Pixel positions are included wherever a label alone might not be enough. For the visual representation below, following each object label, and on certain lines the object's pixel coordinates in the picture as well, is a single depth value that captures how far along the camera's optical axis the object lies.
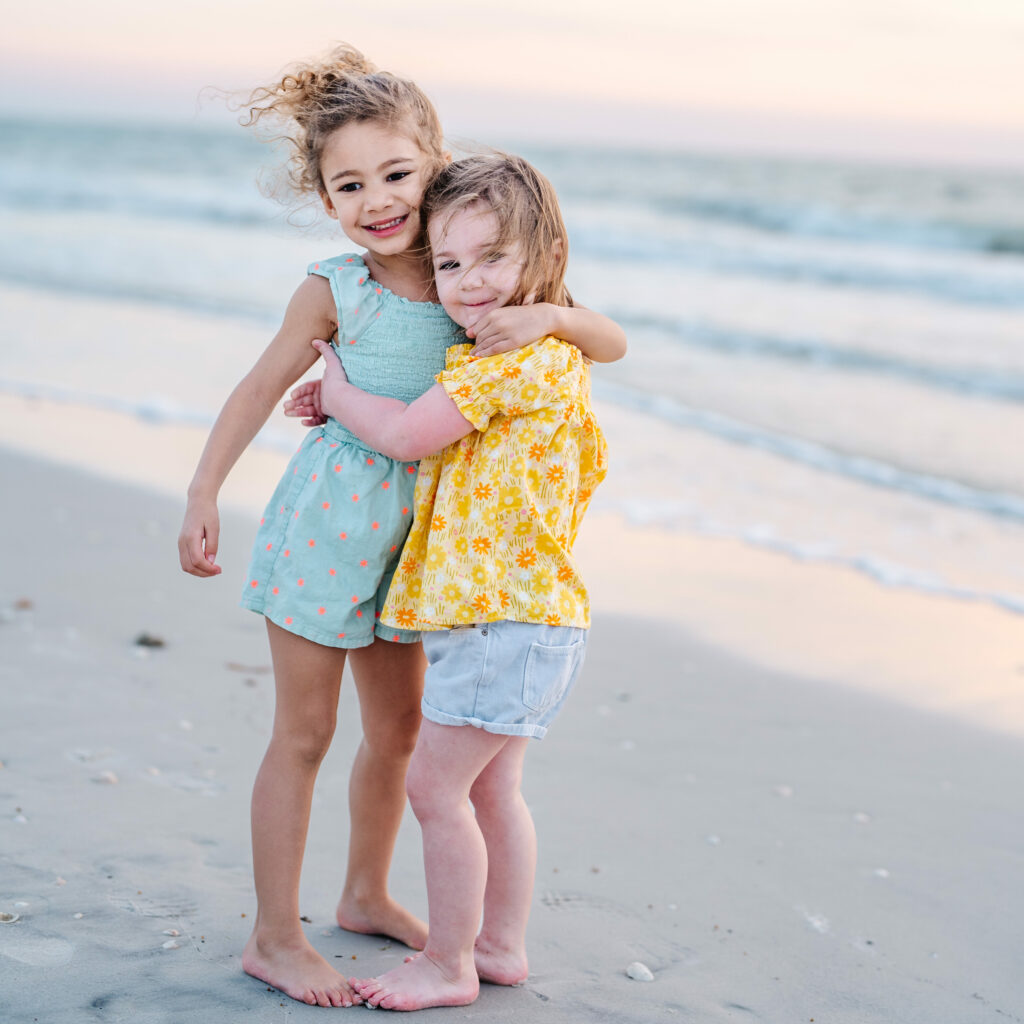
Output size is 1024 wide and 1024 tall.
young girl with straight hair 2.19
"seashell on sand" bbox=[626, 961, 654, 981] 2.53
